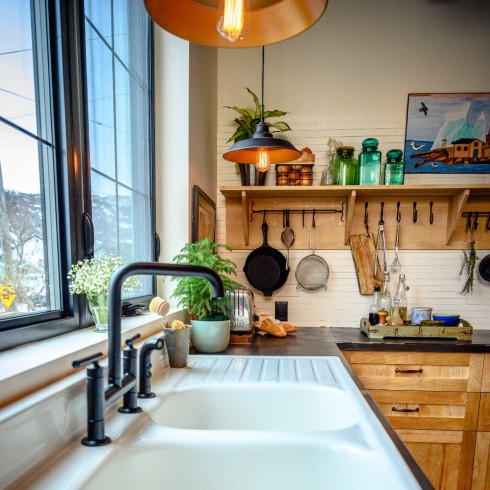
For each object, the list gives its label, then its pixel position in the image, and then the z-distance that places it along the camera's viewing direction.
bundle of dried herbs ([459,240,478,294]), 2.28
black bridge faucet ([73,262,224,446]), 0.65
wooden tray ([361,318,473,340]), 1.99
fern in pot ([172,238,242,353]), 1.44
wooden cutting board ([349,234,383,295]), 2.36
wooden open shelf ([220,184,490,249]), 2.19
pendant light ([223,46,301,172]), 1.39
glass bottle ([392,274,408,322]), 2.26
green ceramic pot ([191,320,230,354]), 1.44
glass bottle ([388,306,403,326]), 2.13
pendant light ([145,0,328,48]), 0.76
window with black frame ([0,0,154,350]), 0.88
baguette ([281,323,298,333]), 2.10
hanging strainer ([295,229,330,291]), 2.41
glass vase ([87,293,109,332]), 1.03
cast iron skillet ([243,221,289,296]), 2.40
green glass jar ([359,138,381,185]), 2.19
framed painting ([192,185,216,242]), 1.83
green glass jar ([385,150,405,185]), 2.22
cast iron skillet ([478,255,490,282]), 2.31
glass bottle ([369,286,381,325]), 2.16
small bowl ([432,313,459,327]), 2.07
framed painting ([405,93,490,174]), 2.35
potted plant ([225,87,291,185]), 2.21
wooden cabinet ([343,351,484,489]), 1.85
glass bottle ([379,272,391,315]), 2.29
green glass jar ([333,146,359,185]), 2.20
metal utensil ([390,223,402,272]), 2.37
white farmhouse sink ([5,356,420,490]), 0.59
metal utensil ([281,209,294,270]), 2.42
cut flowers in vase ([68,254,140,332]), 0.98
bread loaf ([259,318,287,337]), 1.93
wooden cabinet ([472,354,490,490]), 1.84
